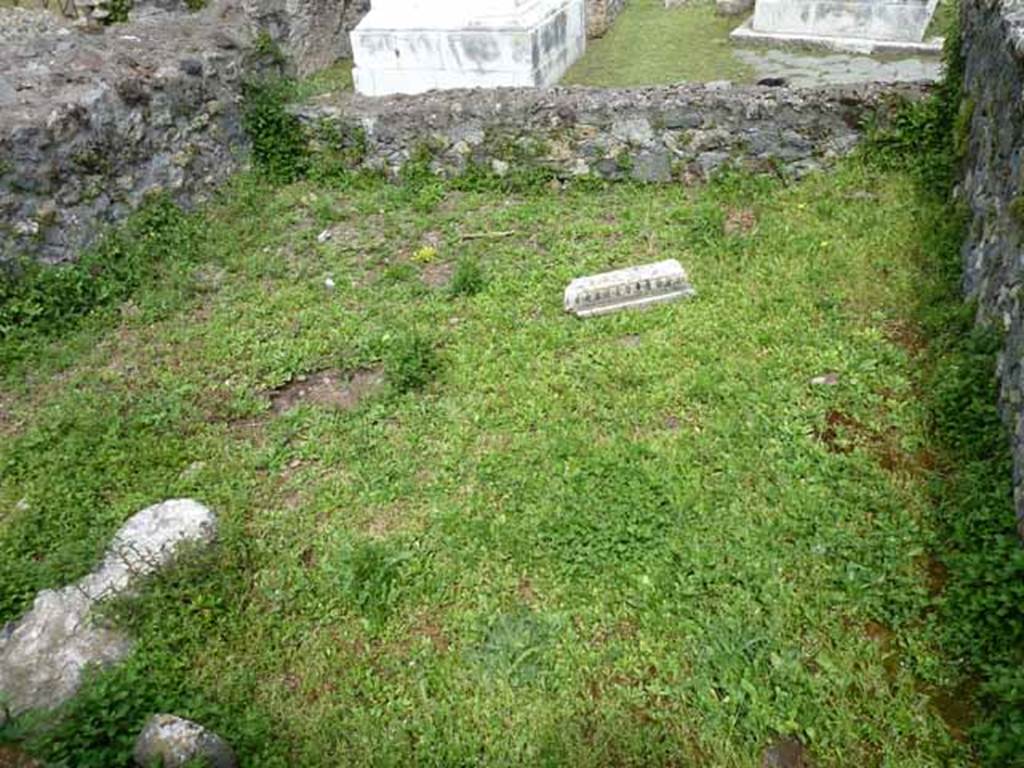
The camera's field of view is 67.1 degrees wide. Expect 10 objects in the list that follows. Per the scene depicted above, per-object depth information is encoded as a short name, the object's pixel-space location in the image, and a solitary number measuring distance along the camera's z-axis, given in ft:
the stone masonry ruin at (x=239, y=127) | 18.25
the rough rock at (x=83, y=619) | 10.05
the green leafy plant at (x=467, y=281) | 18.03
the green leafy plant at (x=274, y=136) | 24.06
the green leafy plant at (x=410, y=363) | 15.08
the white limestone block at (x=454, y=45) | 28.19
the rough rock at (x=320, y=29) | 34.22
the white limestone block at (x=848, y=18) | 31.60
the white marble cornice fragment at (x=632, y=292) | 16.78
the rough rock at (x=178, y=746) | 8.74
